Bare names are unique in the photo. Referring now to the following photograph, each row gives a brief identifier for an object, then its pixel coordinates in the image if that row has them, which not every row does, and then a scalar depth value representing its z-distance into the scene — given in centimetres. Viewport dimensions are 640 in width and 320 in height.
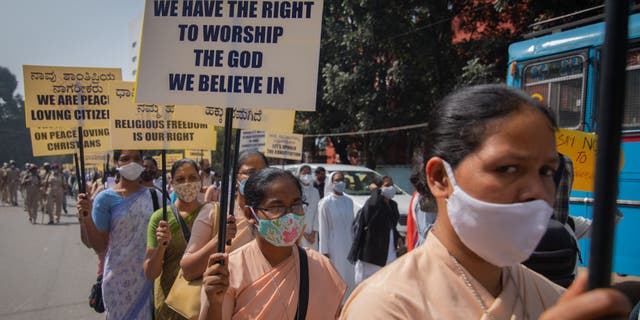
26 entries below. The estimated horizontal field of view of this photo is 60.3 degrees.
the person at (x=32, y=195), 1841
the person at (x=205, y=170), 1202
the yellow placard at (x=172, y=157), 1293
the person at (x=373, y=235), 757
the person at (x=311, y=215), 816
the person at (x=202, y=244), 329
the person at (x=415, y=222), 612
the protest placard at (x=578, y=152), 470
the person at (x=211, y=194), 803
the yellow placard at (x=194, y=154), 1322
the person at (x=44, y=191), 1953
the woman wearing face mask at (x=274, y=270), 250
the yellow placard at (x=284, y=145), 1120
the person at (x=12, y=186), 2828
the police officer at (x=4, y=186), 2834
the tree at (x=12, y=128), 7588
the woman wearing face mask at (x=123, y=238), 429
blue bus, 557
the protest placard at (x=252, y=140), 1041
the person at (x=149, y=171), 510
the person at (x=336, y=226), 818
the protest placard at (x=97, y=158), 1358
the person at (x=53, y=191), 1866
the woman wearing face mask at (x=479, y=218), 132
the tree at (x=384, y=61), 1853
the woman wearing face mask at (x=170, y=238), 377
